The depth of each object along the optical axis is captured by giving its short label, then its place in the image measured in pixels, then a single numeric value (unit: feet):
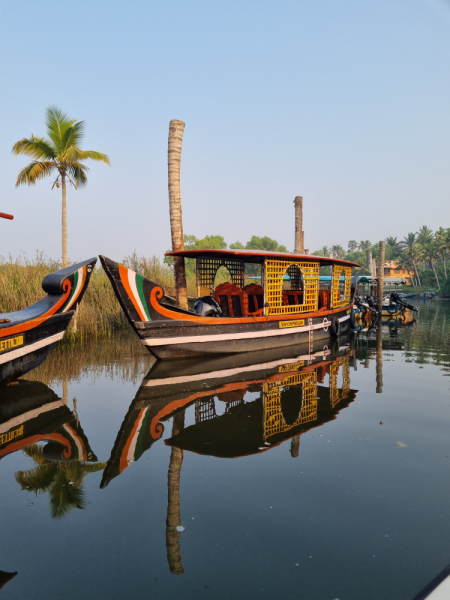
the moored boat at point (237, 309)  26.45
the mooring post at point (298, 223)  53.21
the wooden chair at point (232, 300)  35.27
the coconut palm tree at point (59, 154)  37.81
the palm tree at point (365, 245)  295.81
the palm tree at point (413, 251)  205.98
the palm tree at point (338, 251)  322.61
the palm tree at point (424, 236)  215.92
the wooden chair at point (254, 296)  37.70
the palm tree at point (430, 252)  198.29
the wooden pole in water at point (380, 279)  66.60
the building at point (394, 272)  250.86
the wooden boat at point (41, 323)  20.63
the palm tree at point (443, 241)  174.87
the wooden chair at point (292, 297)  42.14
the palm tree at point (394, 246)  244.91
